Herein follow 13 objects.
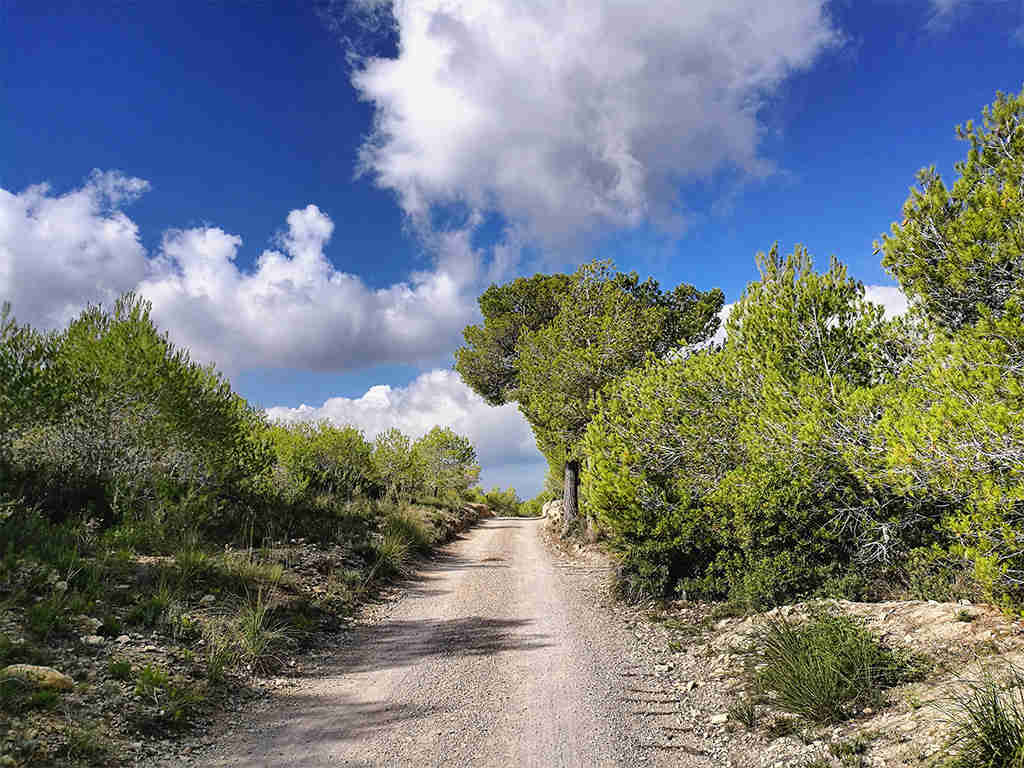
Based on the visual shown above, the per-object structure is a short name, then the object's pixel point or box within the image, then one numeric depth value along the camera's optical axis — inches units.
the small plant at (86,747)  188.5
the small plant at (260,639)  294.8
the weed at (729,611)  389.7
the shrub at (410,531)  690.8
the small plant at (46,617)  257.6
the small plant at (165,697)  225.8
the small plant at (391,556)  554.6
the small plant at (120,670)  241.8
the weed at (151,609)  300.8
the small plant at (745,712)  236.1
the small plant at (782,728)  220.3
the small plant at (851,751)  186.0
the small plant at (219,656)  268.2
